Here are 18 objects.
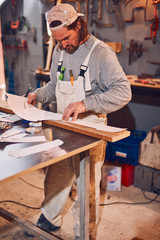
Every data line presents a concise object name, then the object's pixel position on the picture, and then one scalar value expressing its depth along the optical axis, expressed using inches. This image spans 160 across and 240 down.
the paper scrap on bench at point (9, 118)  81.5
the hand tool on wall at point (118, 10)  152.1
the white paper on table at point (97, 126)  70.7
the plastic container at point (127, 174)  125.7
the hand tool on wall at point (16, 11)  212.8
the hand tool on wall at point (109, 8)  155.1
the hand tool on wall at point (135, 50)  149.3
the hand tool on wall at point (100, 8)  157.6
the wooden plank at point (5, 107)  91.2
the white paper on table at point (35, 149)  58.4
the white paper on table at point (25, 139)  67.1
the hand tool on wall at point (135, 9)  144.4
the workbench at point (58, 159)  52.7
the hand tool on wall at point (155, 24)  138.1
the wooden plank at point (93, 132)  66.2
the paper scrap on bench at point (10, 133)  69.9
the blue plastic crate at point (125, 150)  124.6
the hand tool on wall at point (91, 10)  160.4
